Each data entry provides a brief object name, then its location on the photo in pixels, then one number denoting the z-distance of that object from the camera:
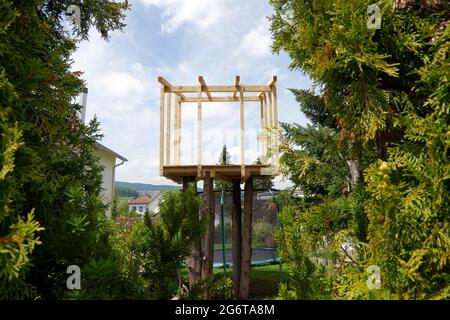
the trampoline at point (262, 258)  12.71
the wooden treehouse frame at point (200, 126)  5.54
